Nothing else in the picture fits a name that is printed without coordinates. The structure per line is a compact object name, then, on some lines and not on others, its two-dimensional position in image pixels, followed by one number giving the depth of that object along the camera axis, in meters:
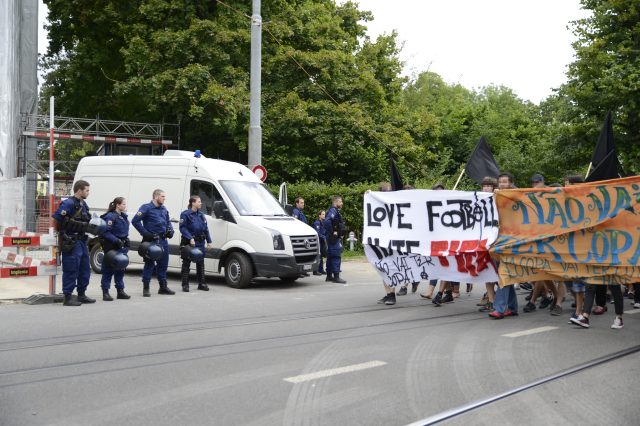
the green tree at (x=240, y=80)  23.06
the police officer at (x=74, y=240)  9.12
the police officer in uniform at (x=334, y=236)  13.32
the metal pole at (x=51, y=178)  16.66
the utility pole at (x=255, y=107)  16.91
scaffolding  25.00
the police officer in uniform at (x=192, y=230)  11.28
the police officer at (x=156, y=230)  10.70
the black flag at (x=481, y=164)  11.53
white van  11.91
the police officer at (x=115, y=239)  9.99
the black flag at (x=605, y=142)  8.66
